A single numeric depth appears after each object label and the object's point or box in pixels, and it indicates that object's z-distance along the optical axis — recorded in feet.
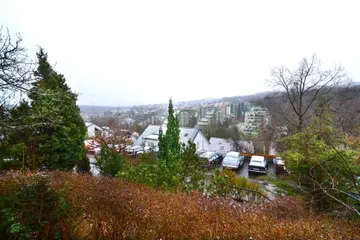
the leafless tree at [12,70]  11.48
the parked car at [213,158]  45.49
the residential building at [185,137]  67.87
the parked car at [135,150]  56.05
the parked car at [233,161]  40.52
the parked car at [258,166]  37.98
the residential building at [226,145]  60.54
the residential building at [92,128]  82.06
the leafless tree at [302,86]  29.81
